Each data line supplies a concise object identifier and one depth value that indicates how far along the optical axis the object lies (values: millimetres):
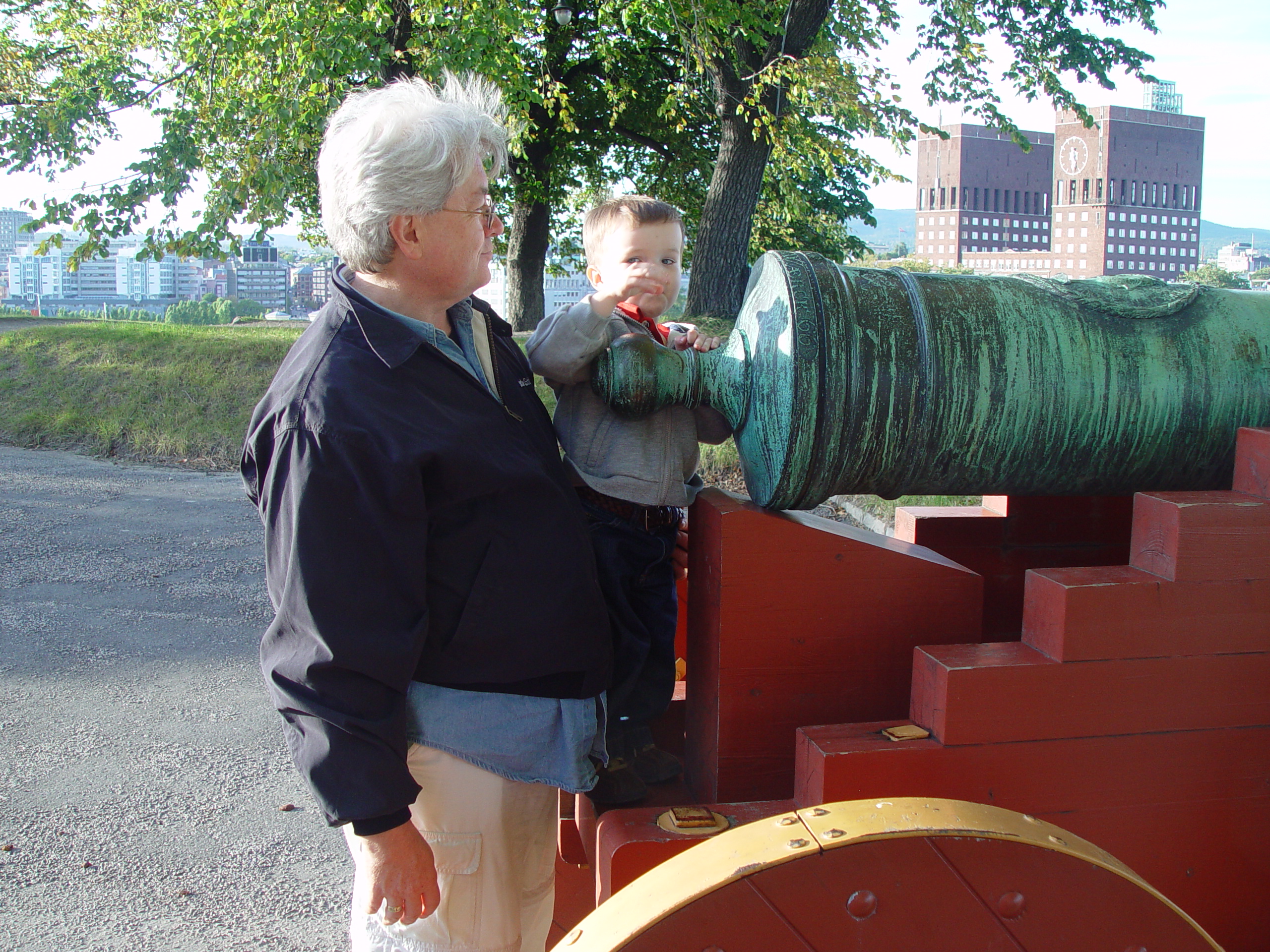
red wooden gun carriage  986
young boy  1511
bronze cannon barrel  1330
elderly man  1162
